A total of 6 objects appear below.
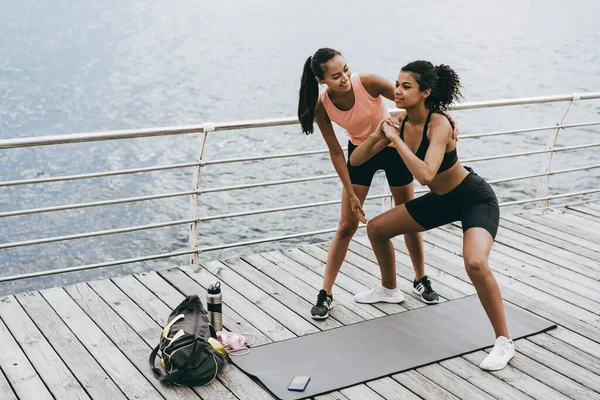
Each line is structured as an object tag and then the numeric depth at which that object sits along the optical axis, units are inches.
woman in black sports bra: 151.4
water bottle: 167.2
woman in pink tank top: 159.5
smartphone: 146.3
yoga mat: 151.7
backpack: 146.9
